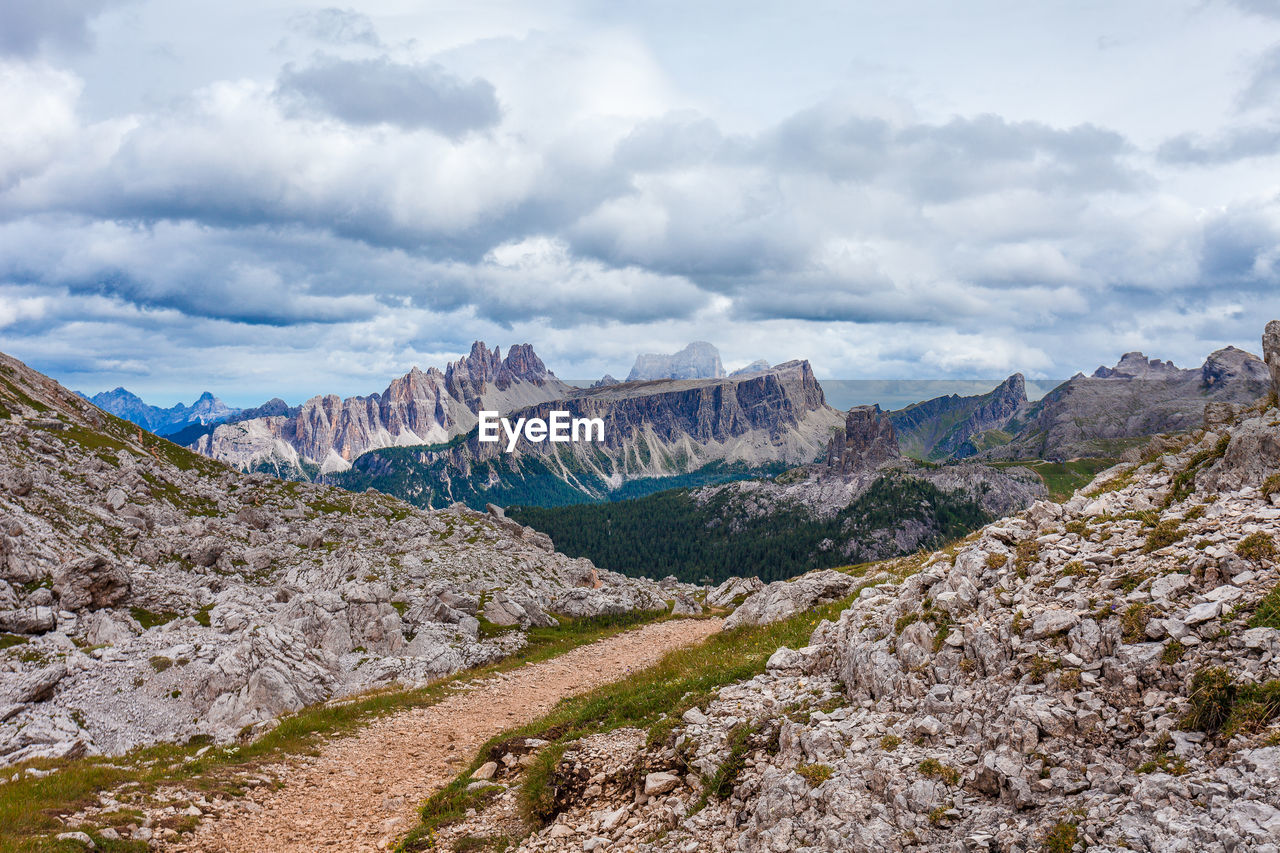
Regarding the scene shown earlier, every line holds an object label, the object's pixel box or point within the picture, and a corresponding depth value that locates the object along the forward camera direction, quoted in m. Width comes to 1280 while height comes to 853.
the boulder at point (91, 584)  41.66
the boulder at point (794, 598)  40.25
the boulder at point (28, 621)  36.91
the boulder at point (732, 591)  72.06
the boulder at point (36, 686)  30.14
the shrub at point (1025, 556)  15.49
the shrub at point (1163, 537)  13.75
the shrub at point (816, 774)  12.37
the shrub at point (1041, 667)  12.01
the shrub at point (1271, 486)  14.45
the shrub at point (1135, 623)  11.37
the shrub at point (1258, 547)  11.65
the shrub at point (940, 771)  11.12
